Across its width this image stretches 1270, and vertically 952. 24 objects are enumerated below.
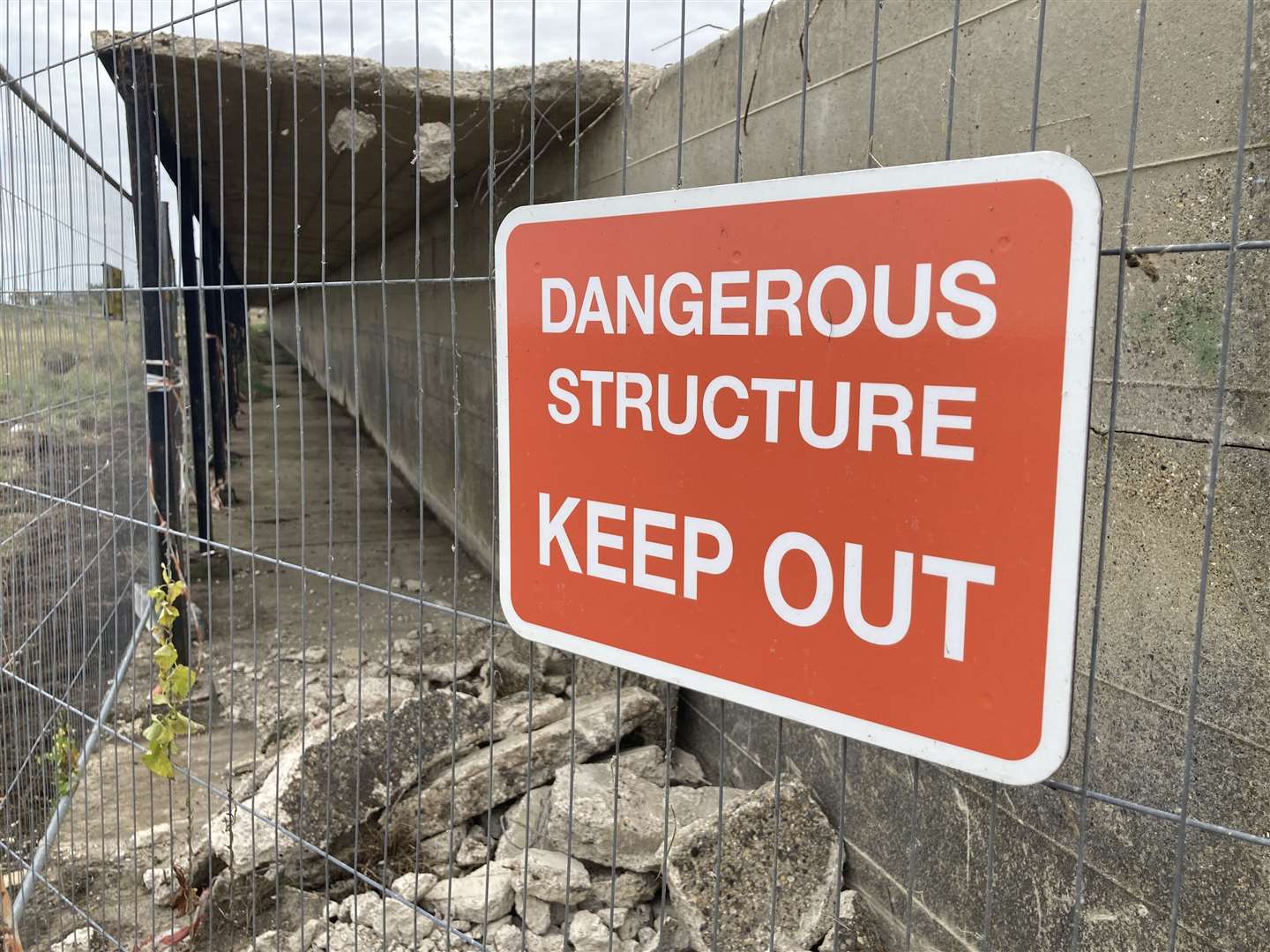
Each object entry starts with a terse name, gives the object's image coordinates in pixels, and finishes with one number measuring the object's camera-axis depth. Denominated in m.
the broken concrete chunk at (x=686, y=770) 4.09
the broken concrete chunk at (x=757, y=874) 2.95
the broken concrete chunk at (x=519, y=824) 3.43
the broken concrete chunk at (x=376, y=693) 4.13
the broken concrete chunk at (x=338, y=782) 3.39
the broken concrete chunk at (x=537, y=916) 3.05
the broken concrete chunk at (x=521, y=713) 4.13
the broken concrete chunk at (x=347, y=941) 2.89
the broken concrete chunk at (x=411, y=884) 3.21
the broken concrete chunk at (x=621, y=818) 3.30
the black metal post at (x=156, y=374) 5.11
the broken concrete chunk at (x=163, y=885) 3.36
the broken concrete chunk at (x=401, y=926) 2.96
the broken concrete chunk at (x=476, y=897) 3.14
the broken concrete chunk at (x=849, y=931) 2.92
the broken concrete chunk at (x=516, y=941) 2.93
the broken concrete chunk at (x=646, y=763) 3.84
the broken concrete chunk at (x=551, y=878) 3.13
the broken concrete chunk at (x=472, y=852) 3.48
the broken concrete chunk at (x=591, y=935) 2.93
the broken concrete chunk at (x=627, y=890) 3.21
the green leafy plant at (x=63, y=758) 3.57
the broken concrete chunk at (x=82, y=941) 3.07
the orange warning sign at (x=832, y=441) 1.21
